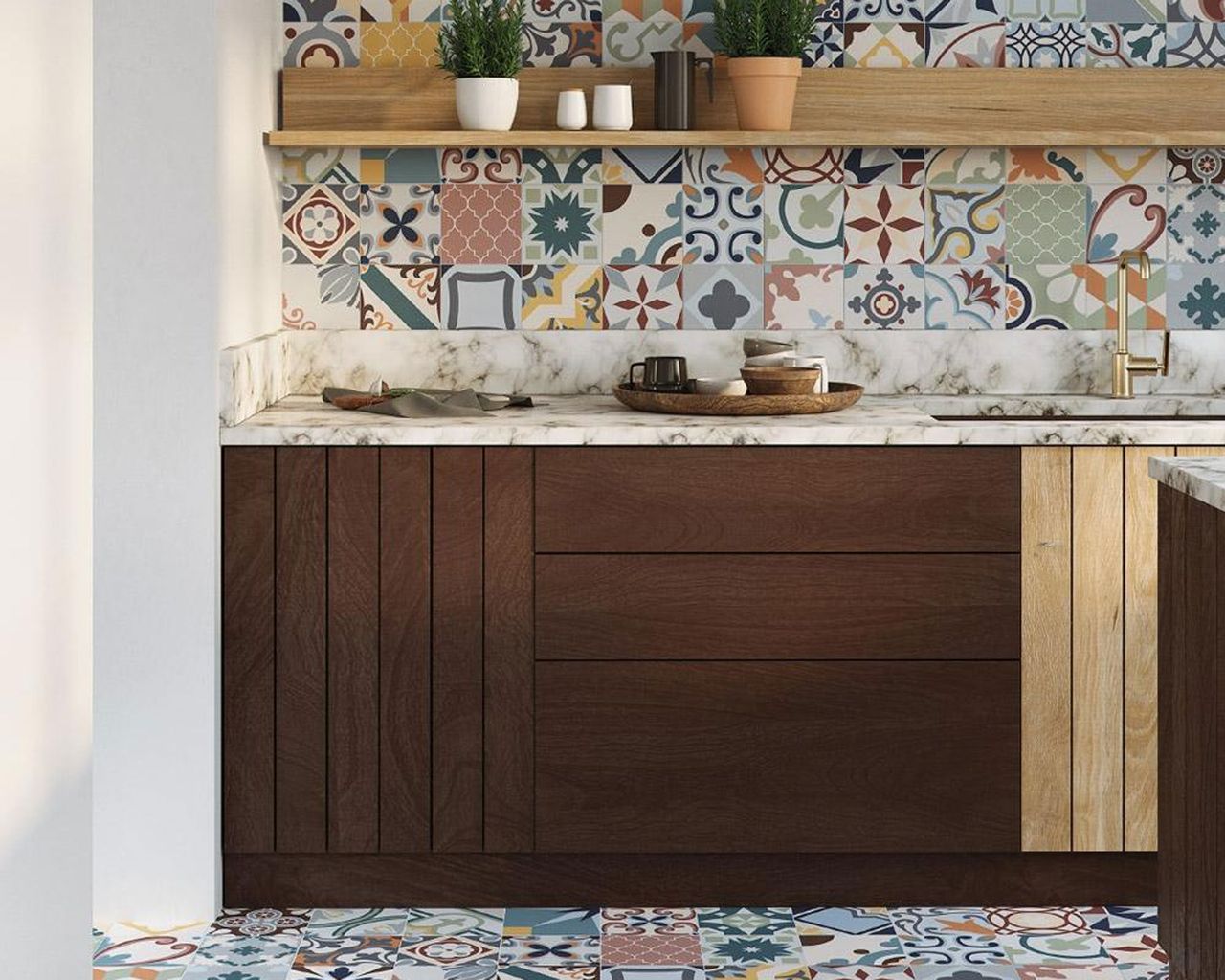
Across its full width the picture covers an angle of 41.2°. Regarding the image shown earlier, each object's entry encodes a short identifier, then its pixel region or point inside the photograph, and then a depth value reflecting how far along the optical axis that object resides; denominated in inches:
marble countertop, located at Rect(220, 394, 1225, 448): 113.0
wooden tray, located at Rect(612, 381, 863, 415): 119.5
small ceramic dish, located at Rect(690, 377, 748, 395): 123.2
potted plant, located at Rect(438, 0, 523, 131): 130.4
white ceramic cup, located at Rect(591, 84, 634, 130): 131.9
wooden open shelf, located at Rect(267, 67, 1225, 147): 136.4
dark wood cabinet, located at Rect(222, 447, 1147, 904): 113.7
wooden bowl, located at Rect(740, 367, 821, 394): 122.0
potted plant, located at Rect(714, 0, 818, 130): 130.5
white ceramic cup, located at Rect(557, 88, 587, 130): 131.8
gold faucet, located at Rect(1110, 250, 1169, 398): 135.3
